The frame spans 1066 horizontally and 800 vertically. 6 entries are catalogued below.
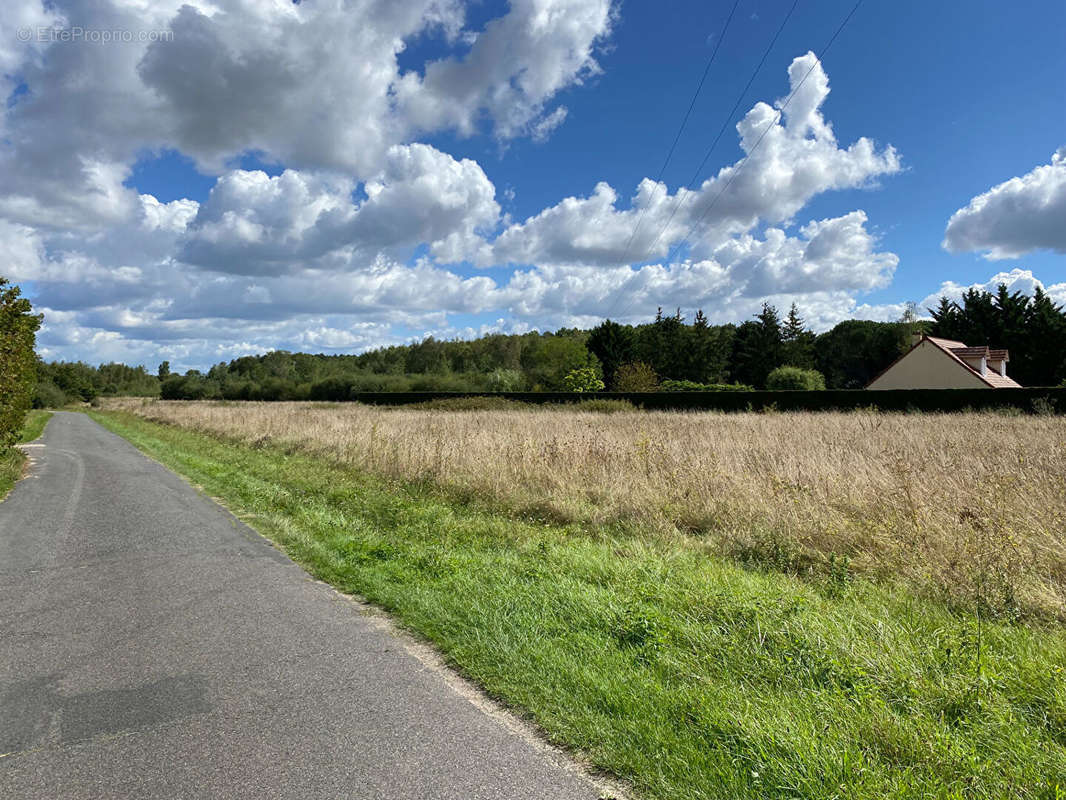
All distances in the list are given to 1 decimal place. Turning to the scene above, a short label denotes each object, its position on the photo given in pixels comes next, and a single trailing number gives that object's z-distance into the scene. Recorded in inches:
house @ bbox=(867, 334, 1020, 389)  1636.3
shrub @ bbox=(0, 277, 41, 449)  554.9
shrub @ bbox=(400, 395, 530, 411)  1405.0
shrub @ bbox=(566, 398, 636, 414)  1217.4
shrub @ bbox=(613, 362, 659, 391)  2100.1
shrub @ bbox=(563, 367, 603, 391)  2287.2
